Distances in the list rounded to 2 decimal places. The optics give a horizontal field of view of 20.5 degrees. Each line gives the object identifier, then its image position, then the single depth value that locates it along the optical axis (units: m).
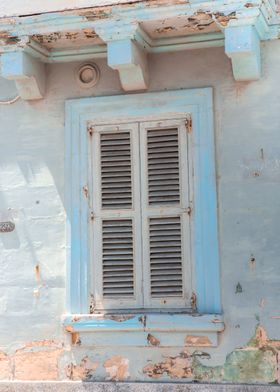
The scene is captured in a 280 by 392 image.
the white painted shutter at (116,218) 6.69
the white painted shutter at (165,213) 6.58
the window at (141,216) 6.61
